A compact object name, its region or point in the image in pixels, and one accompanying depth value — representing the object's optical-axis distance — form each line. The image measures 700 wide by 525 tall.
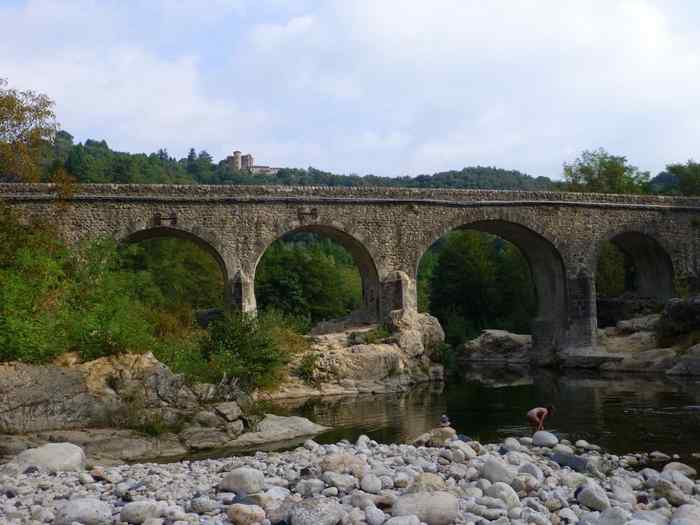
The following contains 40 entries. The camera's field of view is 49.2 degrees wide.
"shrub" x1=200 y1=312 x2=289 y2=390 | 19.53
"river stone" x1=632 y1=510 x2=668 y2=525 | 8.29
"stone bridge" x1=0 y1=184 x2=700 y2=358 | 24.42
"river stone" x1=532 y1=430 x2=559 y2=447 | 13.31
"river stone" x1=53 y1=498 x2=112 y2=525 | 7.66
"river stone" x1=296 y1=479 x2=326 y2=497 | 8.78
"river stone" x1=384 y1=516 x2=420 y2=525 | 7.44
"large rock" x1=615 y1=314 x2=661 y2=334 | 29.91
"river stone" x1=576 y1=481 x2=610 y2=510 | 9.02
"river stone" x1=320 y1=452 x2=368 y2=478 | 9.54
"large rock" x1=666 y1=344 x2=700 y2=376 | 24.33
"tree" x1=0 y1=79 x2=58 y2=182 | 21.19
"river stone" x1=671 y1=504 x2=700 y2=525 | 8.10
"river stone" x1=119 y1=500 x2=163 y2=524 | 7.75
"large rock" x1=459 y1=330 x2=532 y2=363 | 33.66
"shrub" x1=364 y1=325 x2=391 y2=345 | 24.86
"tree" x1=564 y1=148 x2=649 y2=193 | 43.81
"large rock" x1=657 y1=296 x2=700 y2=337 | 26.70
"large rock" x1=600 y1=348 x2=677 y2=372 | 25.64
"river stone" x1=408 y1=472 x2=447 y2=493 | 8.66
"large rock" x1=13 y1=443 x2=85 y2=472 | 10.79
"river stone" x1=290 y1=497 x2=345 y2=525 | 7.42
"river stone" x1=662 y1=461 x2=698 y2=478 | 11.08
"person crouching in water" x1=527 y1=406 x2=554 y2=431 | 14.76
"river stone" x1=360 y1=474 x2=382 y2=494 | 8.86
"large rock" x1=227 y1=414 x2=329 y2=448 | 14.40
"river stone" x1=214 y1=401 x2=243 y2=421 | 14.78
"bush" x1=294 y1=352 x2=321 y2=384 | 22.68
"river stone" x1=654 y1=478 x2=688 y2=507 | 9.50
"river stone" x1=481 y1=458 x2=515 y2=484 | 9.79
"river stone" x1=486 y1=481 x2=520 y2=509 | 8.78
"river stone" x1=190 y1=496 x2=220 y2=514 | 8.12
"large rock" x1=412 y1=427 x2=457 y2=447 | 12.99
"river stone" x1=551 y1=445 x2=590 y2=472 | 11.37
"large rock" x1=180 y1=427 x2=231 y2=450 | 13.77
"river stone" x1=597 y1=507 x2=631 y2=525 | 7.93
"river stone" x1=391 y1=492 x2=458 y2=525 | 7.85
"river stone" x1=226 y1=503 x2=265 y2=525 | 7.66
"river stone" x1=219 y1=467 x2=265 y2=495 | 8.80
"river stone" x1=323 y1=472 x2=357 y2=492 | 8.98
